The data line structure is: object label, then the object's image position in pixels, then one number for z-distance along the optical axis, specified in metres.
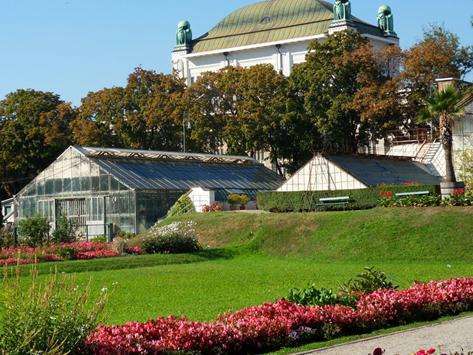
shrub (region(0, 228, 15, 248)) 36.16
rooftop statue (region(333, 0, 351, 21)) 87.00
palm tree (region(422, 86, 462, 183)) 36.66
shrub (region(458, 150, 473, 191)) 42.06
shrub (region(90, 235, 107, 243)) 42.22
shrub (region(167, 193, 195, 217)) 46.28
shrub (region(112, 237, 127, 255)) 33.78
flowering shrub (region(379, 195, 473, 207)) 33.88
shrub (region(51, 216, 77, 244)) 40.03
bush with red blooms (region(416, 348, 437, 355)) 7.86
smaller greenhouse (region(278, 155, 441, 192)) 46.47
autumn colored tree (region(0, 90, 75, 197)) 68.88
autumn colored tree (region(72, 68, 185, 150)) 66.38
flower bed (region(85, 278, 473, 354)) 11.97
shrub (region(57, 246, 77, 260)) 31.94
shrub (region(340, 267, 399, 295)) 16.69
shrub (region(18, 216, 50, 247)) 37.91
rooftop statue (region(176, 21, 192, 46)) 102.89
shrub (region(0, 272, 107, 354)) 10.09
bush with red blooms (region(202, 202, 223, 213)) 45.27
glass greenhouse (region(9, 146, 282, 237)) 46.69
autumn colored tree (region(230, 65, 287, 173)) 60.78
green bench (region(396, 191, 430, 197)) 37.30
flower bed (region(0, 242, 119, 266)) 31.23
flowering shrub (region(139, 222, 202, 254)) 34.53
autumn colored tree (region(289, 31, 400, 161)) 54.59
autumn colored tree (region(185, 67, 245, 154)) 64.12
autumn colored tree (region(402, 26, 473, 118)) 54.88
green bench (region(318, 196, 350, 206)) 39.81
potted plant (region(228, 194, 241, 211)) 49.56
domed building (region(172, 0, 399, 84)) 90.56
